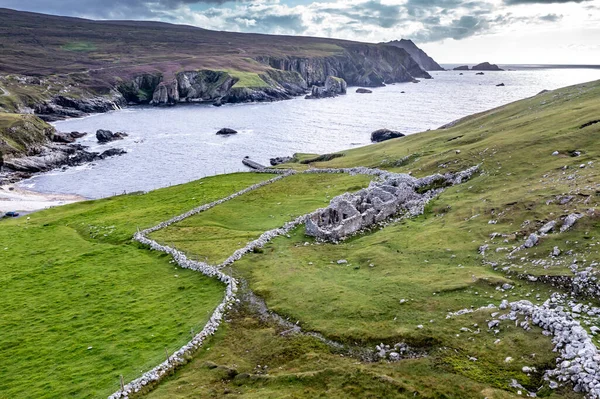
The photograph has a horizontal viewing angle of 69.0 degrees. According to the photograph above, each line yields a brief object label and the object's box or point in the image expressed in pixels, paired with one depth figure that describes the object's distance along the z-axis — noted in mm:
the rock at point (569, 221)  33938
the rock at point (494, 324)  25891
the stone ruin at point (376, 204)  48906
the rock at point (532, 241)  34062
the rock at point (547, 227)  35125
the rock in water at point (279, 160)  118150
